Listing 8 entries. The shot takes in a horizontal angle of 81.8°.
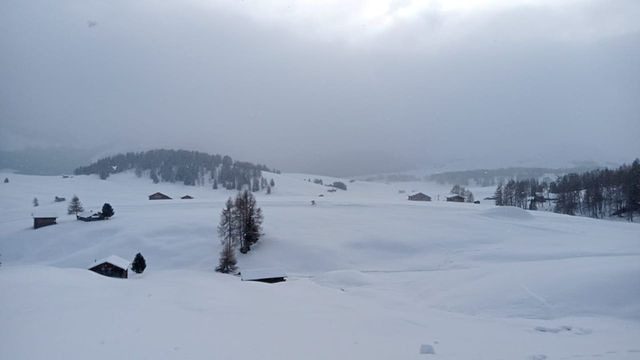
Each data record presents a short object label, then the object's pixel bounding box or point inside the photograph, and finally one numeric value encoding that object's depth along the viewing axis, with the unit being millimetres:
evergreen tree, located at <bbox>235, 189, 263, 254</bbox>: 53062
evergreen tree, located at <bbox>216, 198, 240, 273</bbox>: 52772
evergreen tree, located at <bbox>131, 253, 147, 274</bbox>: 40938
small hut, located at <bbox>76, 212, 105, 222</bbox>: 66812
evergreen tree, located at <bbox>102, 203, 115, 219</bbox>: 67500
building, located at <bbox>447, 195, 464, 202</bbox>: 102062
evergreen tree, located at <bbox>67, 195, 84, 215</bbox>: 77162
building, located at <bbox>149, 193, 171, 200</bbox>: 97244
